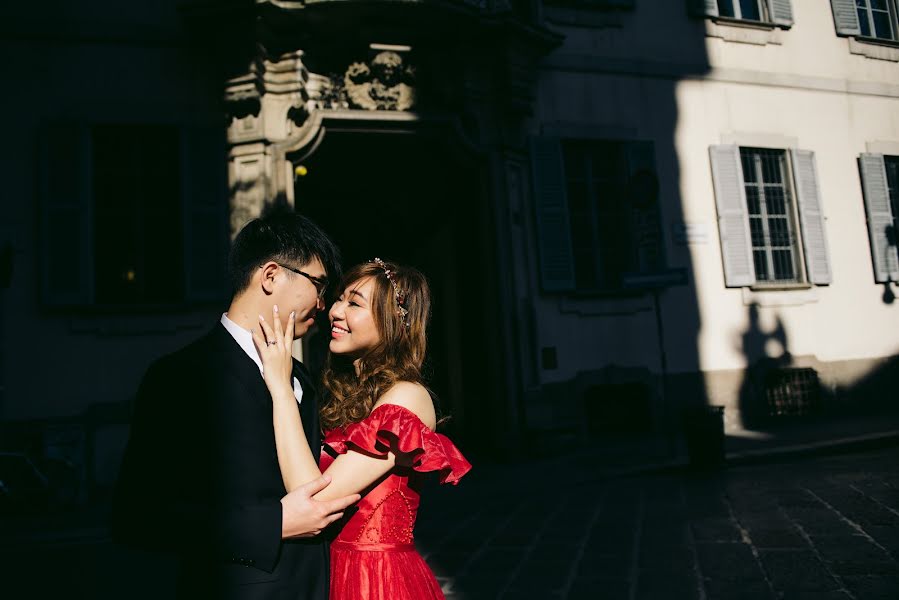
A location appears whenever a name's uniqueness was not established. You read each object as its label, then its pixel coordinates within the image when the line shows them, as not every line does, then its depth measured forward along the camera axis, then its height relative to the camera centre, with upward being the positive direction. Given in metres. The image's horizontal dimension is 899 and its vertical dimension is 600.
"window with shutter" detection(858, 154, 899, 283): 11.52 +2.36
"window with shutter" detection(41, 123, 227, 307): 8.15 +2.44
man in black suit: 1.41 -0.21
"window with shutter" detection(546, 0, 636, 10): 10.24 +5.80
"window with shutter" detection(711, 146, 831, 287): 10.65 +2.49
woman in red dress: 1.83 -0.14
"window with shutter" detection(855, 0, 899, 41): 12.45 +6.39
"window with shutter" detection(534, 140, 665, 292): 9.74 +2.37
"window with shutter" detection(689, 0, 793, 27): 11.37 +6.10
